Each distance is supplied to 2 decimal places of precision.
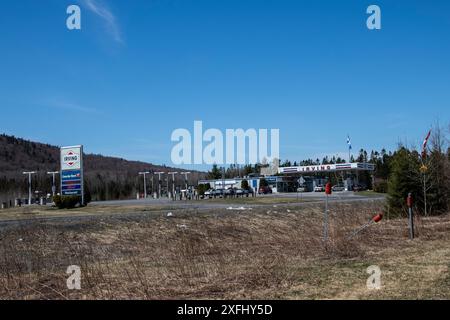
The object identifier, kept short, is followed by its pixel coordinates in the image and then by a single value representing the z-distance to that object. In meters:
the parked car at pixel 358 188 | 88.04
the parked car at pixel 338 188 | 86.93
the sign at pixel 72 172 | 43.31
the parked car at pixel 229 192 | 70.06
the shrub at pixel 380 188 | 72.31
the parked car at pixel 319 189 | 88.38
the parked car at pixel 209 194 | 71.32
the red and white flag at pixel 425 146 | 26.33
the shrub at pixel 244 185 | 88.06
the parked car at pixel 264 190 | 84.43
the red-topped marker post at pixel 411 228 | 14.41
